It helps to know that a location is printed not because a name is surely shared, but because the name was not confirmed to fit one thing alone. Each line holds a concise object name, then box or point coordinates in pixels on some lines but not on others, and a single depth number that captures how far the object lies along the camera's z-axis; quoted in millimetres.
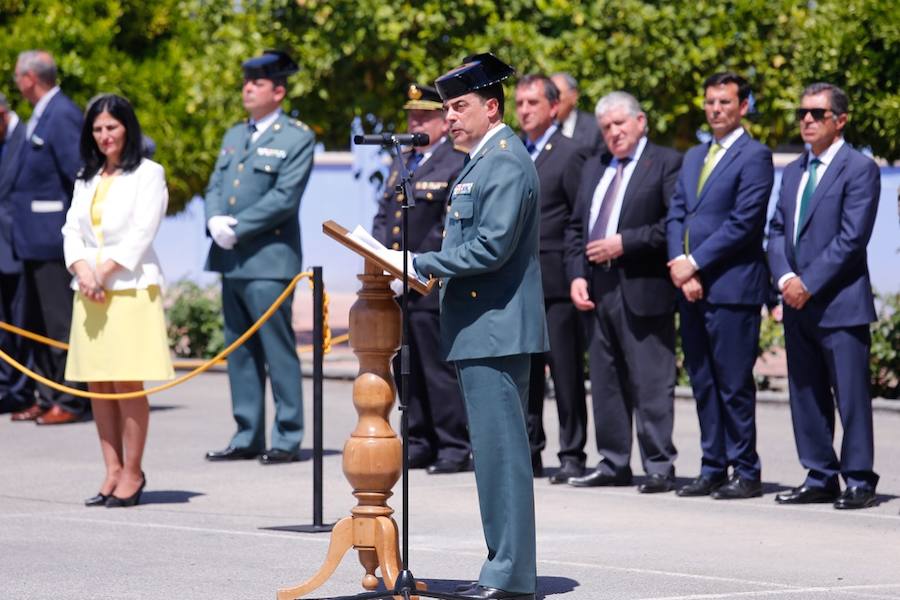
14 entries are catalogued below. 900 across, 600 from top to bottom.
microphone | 13539
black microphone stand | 13187
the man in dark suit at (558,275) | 20969
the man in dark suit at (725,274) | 19453
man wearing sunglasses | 18891
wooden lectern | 13805
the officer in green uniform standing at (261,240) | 22484
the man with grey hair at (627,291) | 20062
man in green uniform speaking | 13453
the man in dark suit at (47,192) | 26125
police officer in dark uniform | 21547
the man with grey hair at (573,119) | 22875
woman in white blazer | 18609
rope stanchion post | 17562
